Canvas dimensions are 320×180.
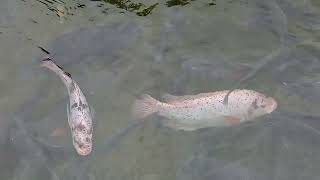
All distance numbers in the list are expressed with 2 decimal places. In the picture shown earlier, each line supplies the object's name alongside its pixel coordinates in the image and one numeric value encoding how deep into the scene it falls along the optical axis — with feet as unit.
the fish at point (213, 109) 12.29
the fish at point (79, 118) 12.29
